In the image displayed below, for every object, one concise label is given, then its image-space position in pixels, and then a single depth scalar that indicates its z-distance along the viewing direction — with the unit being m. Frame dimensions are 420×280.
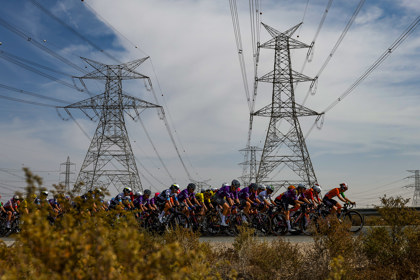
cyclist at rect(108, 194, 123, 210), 16.24
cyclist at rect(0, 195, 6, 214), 19.42
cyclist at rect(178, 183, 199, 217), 15.47
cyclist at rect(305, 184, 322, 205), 14.90
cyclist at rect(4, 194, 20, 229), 19.30
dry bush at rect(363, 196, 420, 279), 8.72
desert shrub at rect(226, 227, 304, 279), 8.70
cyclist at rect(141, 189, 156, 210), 15.94
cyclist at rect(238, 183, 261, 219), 15.02
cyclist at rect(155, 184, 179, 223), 15.23
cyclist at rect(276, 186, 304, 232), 14.83
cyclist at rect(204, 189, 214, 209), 16.51
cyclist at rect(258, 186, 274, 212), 14.93
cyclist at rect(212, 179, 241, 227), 14.95
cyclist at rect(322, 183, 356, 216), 14.48
